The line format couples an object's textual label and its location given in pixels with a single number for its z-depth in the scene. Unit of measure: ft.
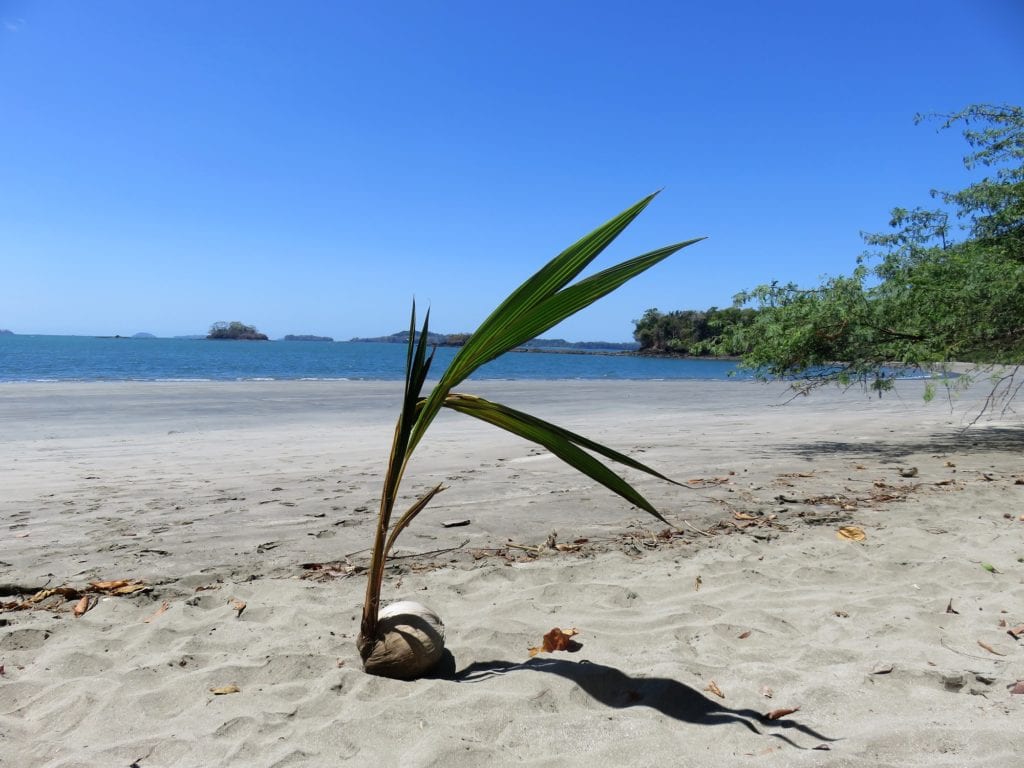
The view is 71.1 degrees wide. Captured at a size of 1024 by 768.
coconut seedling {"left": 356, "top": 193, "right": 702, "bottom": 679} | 6.57
